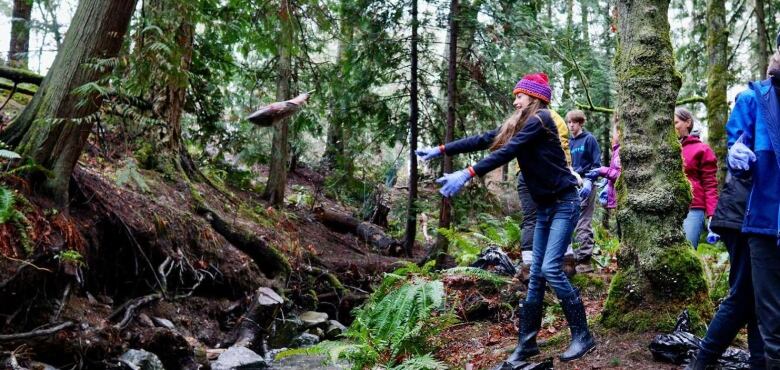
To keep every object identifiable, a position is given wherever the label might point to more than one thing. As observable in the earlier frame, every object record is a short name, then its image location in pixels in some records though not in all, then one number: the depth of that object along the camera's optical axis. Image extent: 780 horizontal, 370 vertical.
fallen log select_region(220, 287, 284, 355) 7.64
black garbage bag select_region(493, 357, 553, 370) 4.20
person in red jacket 5.98
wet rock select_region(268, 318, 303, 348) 8.03
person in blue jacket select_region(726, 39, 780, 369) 3.11
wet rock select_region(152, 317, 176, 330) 6.97
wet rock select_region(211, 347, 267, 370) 6.64
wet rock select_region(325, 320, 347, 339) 8.55
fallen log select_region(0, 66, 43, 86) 6.81
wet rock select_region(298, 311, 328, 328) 8.75
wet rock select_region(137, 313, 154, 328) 6.71
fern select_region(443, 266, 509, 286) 6.08
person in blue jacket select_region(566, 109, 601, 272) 7.23
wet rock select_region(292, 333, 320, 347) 7.93
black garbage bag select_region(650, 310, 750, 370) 3.88
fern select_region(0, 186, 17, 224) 5.28
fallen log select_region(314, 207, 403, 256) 12.55
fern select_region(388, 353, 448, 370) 4.72
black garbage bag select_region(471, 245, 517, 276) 7.30
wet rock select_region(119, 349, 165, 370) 5.75
